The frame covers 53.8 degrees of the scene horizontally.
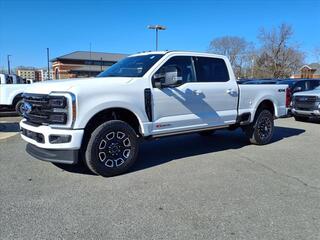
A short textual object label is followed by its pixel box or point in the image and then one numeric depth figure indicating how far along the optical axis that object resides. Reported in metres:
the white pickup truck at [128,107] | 4.68
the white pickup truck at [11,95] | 13.08
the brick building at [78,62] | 73.31
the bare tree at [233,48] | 74.12
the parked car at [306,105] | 11.90
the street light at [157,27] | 28.67
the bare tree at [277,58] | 62.03
